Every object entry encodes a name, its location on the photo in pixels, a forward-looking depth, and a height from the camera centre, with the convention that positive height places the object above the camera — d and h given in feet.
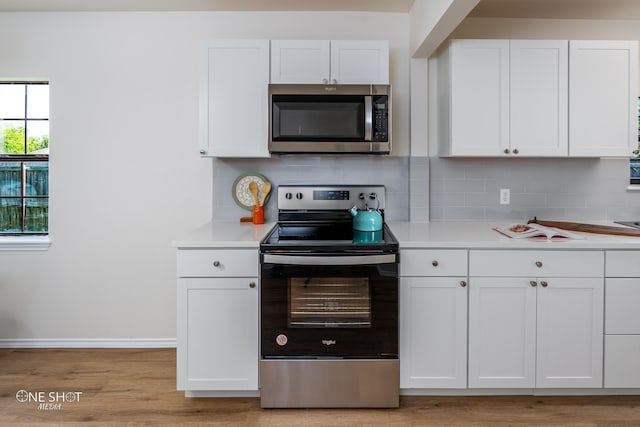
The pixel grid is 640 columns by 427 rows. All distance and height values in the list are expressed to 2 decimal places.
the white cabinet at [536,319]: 7.12 -1.77
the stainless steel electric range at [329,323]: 6.82 -1.82
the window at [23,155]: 9.88 +1.17
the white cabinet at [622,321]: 7.10 -1.79
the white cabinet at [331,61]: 8.40 +2.86
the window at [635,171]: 9.68 +0.91
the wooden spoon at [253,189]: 9.40 +0.42
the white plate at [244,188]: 9.52 +0.45
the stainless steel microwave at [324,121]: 8.07 +1.65
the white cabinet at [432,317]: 7.14 -1.76
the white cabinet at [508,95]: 8.31 +2.22
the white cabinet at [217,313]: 7.08 -1.70
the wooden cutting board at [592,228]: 7.75 -0.30
